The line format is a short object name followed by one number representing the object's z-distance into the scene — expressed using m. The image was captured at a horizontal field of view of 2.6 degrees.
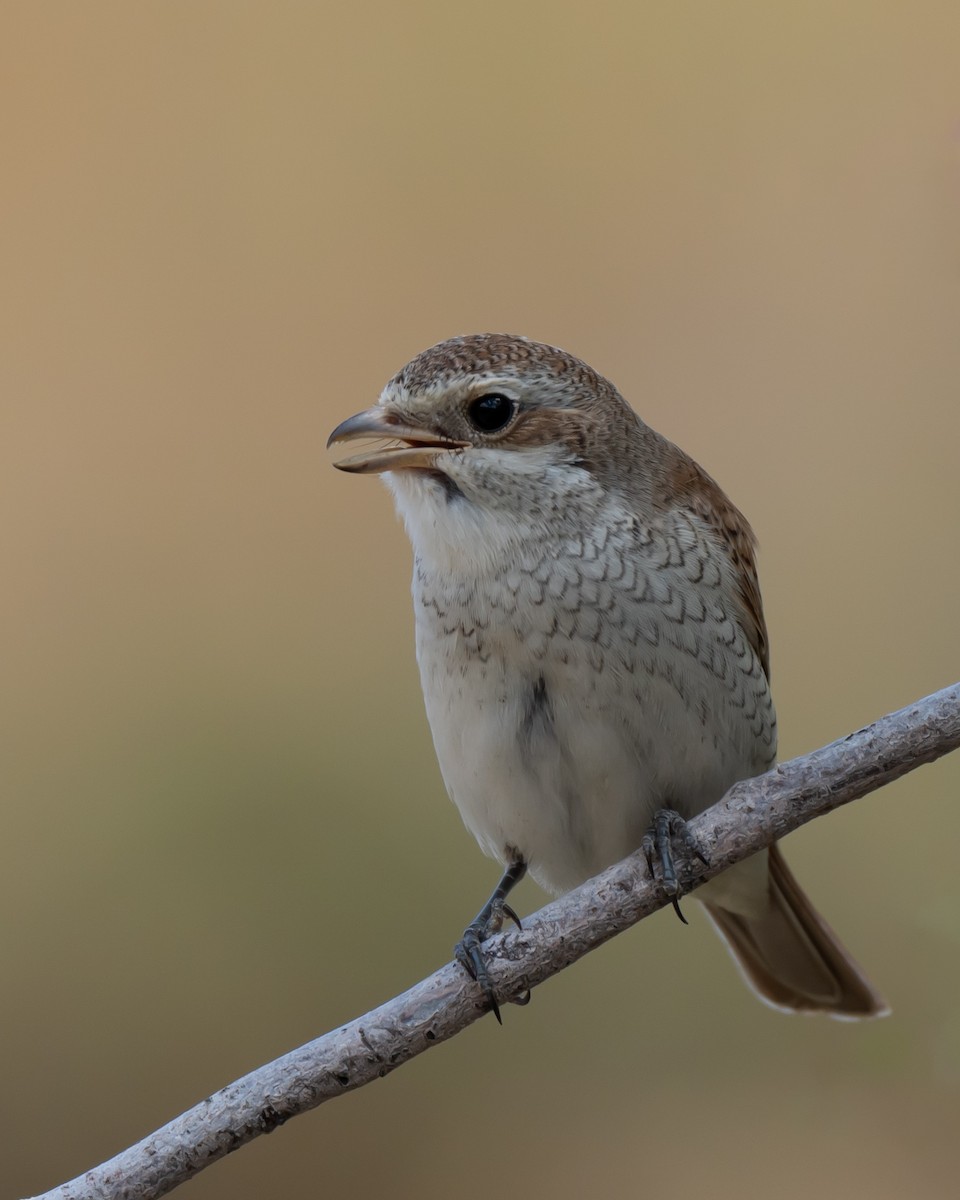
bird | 2.80
